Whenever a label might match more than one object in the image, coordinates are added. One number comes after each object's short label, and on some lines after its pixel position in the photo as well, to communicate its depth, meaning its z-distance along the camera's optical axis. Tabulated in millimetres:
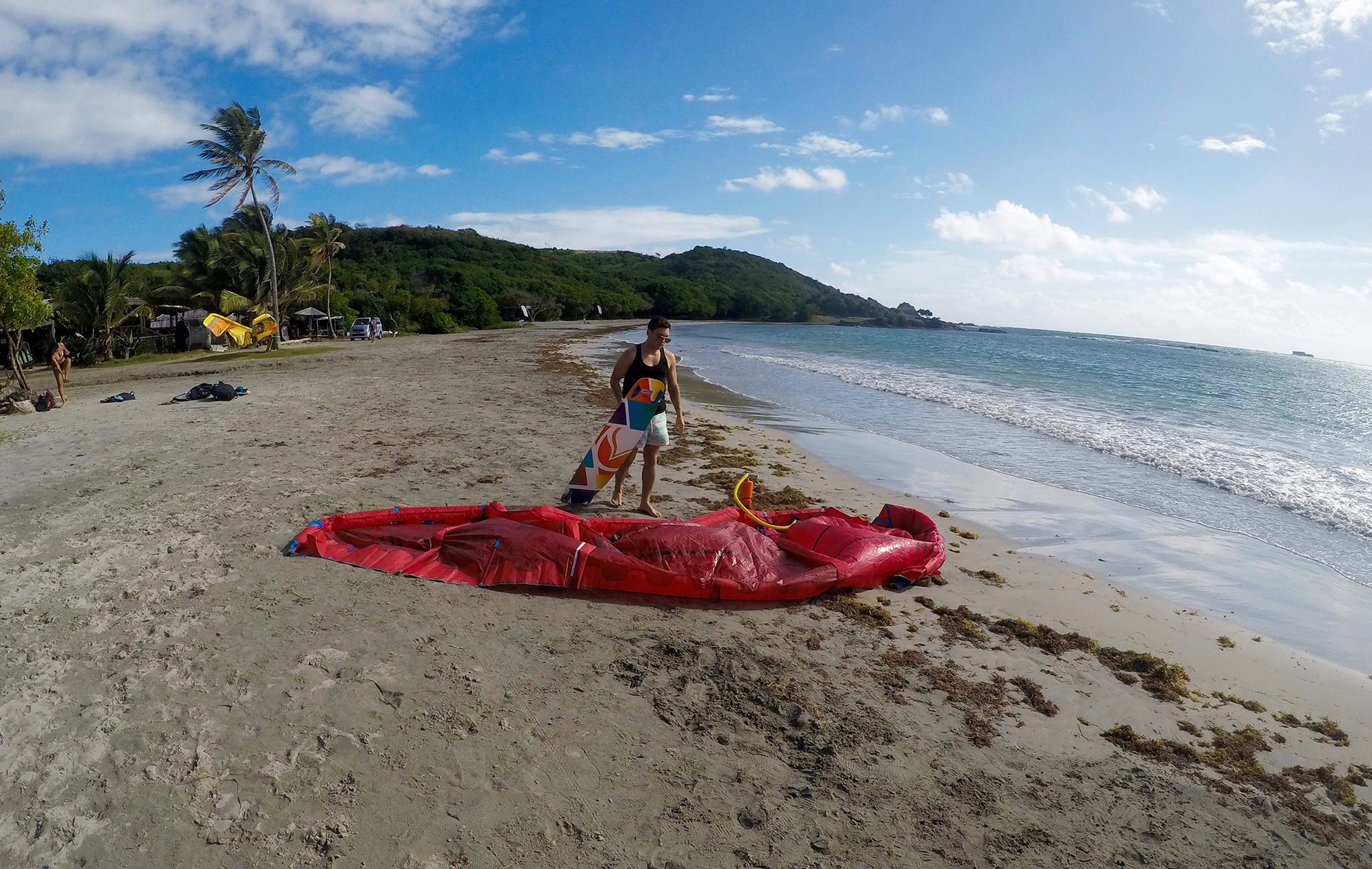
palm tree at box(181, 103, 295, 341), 29344
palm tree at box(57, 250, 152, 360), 26562
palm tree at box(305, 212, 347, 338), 40031
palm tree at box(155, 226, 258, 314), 34156
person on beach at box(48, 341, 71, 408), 13602
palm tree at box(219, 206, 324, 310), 34656
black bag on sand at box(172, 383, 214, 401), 12477
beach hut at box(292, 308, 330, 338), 39531
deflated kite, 4832
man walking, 6285
